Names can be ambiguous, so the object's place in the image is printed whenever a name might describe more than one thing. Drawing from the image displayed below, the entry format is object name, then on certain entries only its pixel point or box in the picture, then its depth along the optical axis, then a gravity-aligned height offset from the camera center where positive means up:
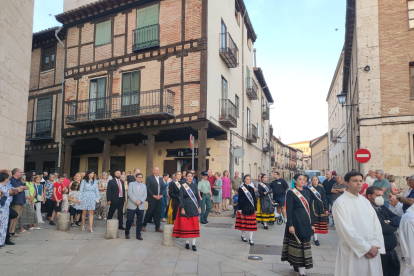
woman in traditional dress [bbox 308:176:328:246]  8.46 -1.13
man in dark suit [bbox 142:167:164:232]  9.86 -0.78
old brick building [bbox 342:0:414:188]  12.88 +3.69
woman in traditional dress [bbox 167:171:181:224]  8.80 -0.60
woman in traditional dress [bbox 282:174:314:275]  5.84 -1.01
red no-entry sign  11.55 +0.69
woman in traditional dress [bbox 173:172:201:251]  7.68 -1.06
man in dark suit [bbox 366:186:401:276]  4.36 -0.76
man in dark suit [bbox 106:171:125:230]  9.89 -0.79
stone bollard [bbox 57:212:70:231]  9.61 -1.53
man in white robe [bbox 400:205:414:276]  4.33 -0.86
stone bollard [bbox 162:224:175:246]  7.99 -1.57
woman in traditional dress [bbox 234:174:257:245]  8.54 -1.01
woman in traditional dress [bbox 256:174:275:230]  10.86 -1.13
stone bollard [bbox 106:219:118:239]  8.58 -1.53
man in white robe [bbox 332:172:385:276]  3.90 -0.72
